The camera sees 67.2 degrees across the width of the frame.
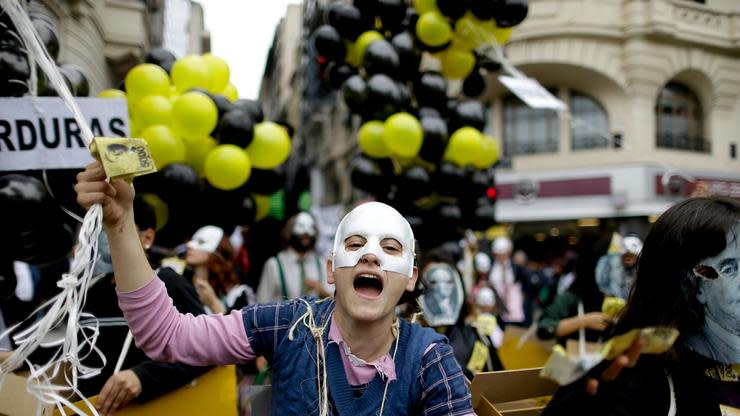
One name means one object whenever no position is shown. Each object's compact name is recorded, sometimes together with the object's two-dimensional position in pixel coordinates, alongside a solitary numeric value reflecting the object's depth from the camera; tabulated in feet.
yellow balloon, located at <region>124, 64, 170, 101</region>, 12.93
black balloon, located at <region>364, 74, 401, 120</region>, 17.98
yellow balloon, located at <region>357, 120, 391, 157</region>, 19.02
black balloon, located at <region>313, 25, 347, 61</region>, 19.62
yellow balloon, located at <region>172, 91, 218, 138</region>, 12.53
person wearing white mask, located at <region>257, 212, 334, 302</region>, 14.74
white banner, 6.53
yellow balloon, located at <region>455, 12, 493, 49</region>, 18.60
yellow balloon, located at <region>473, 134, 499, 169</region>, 19.38
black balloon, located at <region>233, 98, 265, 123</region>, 14.38
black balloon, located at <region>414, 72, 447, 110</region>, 19.48
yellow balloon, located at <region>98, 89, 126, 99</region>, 11.83
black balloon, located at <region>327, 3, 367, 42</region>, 19.30
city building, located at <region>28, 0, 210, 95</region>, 24.86
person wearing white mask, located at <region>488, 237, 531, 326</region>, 23.62
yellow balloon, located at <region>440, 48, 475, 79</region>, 19.98
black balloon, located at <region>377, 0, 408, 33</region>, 19.04
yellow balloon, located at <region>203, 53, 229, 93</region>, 14.08
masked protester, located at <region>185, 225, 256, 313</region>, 12.86
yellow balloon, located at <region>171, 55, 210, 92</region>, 13.50
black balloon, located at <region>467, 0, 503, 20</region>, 17.83
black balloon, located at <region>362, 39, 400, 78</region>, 18.08
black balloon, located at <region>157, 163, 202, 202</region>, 12.82
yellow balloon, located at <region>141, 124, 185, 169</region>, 12.45
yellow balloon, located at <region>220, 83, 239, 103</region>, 14.90
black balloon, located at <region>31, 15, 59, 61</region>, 9.09
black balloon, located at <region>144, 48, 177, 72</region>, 15.37
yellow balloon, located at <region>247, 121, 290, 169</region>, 14.83
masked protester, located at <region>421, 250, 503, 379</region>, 10.15
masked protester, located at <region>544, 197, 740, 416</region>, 4.59
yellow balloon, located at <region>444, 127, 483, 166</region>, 18.90
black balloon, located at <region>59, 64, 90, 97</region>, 10.06
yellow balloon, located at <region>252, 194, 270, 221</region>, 17.02
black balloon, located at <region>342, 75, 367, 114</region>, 18.52
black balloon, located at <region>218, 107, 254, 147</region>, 13.70
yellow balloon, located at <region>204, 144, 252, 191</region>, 13.48
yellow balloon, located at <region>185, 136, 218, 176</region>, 14.01
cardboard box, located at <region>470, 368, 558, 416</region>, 6.18
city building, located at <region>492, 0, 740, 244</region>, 47.93
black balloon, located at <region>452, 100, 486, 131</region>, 19.75
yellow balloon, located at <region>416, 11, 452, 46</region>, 18.38
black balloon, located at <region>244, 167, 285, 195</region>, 15.74
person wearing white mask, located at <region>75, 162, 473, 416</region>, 4.92
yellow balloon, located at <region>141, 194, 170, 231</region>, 13.12
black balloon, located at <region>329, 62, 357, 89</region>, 20.48
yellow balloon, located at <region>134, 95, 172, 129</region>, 12.63
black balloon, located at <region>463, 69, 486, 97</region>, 21.18
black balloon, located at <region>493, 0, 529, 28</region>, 18.06
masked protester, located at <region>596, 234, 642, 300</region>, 12.30
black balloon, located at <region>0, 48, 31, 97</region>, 8.03
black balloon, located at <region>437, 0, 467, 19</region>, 18.01
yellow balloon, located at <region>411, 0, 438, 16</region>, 18.66
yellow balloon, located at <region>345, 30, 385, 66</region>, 19.01
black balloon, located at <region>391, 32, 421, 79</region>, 18.97
